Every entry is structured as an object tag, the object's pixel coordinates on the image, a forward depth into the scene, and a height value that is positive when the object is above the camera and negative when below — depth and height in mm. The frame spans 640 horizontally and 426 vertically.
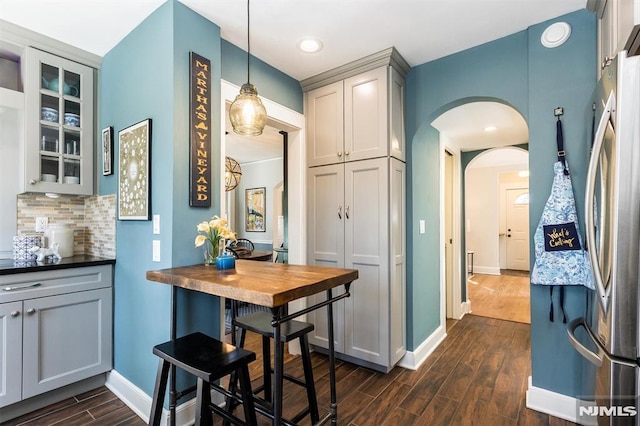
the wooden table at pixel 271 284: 1157 -301
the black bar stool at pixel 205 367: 1245 -630
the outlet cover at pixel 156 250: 1867 -229
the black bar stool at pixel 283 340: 1583 -714
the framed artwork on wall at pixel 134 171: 1936 +280
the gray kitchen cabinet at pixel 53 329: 1871 -769
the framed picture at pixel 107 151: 2305 +470
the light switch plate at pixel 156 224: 1870 -67
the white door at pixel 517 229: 7605 -395
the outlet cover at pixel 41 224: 2441 -89
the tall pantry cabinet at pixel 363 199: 2439 +121
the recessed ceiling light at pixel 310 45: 2246 +1256
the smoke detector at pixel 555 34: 1952 +1148
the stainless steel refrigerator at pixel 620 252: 1165 -151
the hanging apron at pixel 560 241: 1813 -166
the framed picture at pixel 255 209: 6711 +87
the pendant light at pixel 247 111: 1632 +545
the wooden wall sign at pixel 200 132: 1873 +506
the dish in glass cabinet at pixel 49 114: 2250 +729
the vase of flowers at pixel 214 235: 1782 -128
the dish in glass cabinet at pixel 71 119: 2359 +723
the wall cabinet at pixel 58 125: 2184 +657
